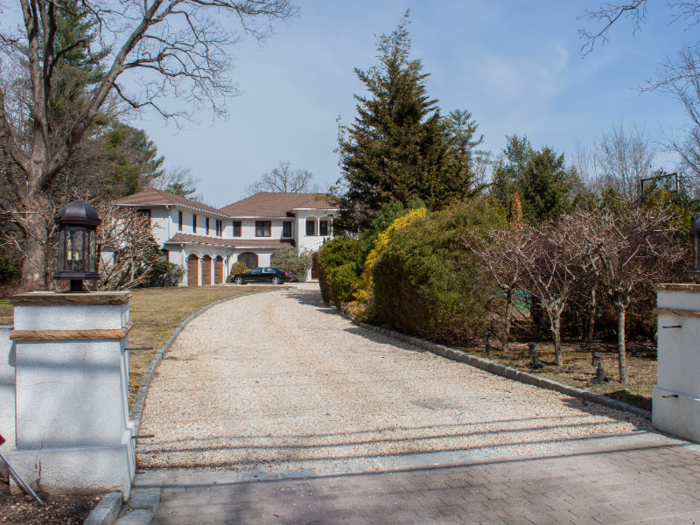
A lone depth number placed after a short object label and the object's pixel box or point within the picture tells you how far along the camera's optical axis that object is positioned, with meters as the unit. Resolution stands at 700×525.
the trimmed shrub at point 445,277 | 9.74
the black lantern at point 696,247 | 5.22
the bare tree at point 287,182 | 63.38
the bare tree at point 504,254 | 8.69
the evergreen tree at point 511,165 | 39.91
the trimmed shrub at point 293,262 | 39.97
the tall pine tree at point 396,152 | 18.52
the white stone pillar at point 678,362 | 4.82
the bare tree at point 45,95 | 16.73
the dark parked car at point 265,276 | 37.50
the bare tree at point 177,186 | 55.28
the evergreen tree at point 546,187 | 27.81
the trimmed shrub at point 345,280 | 17.08
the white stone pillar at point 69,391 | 3.52
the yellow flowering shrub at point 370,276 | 14.11
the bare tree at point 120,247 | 10.73
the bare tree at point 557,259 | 7.83
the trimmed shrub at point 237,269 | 39.88
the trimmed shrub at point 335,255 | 19.31
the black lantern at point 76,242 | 4.18
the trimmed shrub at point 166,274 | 31.56
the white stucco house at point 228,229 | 34.88
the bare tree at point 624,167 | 29.03
